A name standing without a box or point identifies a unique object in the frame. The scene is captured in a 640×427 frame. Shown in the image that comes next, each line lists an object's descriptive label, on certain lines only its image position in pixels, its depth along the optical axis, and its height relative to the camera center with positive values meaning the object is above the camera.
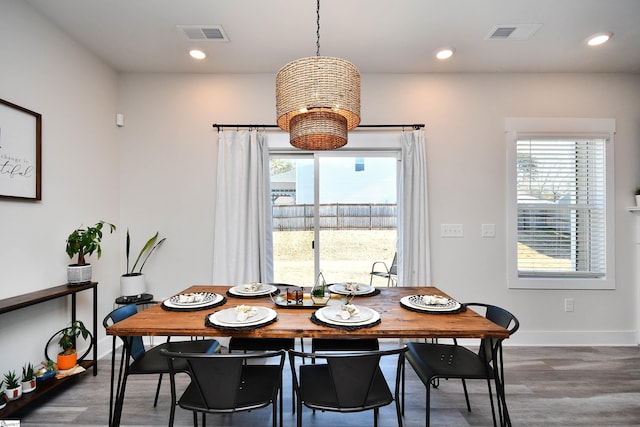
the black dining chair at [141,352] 1.59 -0.86
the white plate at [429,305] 1.64 -0.53
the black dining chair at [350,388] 1.26 -0.79
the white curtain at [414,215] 2.91 +0.00
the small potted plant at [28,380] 1.87 -1.08
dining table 1.38 -0.55
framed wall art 1.92 +0.44
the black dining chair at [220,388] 1.25 -0.79
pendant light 1.46 +0.61
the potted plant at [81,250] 2.18 -0.26
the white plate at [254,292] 1.95 -0.53
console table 1.73 -0.69
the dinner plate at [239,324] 1.41 -0.53
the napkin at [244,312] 1.45 -0.50
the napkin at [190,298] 1.77 -0.51
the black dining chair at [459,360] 1.54 -0.86
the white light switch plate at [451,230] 3.01 -0.16
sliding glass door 3.10 +0.06
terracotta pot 2.14 -1.08
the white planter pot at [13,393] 1.78 -1.10
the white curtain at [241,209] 2.91 +0.06
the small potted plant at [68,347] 2.14 -0.99
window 2.98 +0.14
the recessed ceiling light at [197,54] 2.63 +1.48
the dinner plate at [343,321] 1.42 -0.53
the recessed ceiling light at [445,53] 2.60 +1.48
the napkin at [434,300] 1.70 -0.51
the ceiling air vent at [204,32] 2.31 +1.49
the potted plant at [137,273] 2.69 -0.57
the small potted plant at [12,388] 1.79 -1.07
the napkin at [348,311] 1.47 -0.50
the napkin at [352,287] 2.01 -0.51
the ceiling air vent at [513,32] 2.30 +1.49
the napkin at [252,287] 2.02 -0.51
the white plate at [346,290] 1.96 -0.52
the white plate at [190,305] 1.69 -0.53
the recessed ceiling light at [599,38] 2.40 +1.48
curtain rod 2.97 +0.91
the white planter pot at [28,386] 1.87 -1.11
